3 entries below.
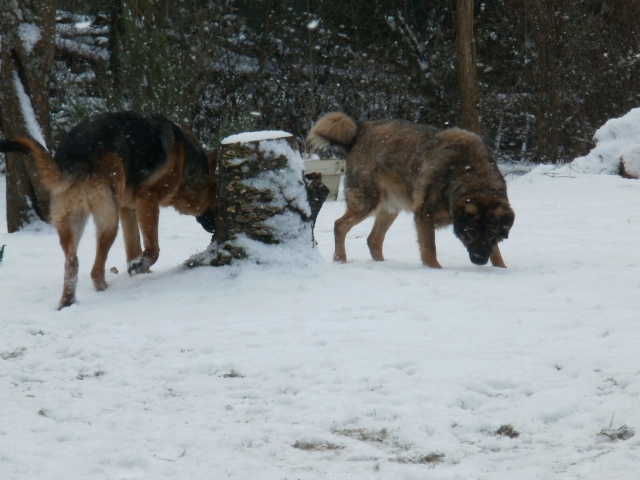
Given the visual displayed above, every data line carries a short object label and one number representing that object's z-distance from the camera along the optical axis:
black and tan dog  12.12
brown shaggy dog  15.16
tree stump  13.05
